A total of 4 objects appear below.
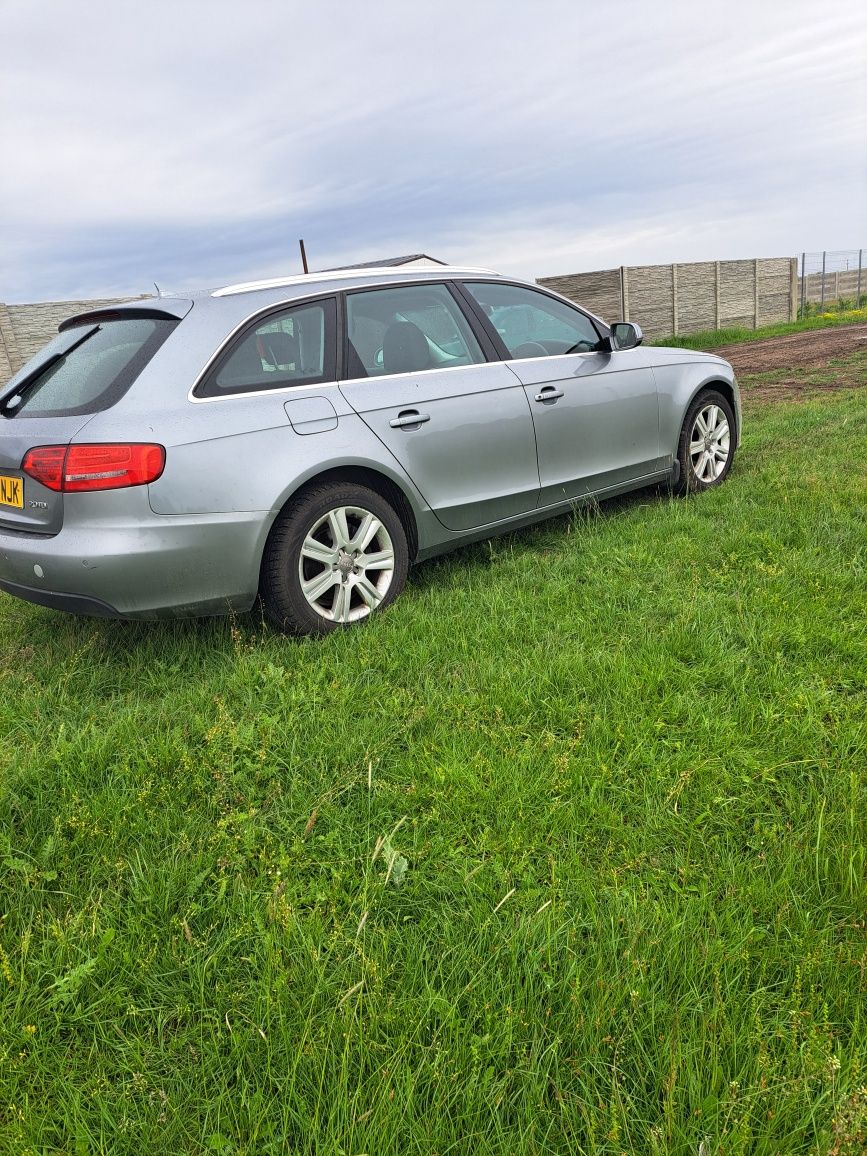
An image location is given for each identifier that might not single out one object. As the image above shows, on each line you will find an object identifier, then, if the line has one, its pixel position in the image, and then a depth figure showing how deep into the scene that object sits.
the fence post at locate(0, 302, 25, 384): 15.49
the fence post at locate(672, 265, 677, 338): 22.21
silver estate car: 3.22
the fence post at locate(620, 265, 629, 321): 20.81
